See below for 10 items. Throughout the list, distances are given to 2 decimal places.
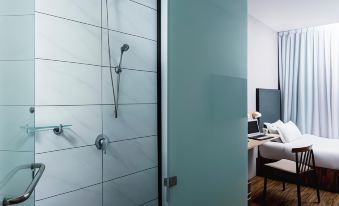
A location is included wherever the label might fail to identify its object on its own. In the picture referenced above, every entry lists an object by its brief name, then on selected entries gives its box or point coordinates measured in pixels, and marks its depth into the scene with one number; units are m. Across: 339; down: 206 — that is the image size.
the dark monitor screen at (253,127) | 3.56
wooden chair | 2.81
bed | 3.33
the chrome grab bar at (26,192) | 0.80
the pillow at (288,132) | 3.92
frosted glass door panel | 1.24
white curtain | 4.61
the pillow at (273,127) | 4.03
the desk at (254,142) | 2.94
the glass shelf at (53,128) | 1.09
